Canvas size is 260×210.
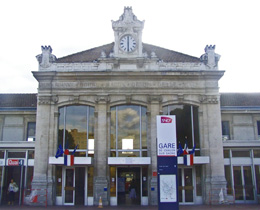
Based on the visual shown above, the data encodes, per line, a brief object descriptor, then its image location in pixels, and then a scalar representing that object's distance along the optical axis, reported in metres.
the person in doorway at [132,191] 24.20
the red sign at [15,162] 25.94
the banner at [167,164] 16.05
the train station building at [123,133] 24.17
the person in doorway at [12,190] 24.11
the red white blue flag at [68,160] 23.05
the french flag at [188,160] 23.14
